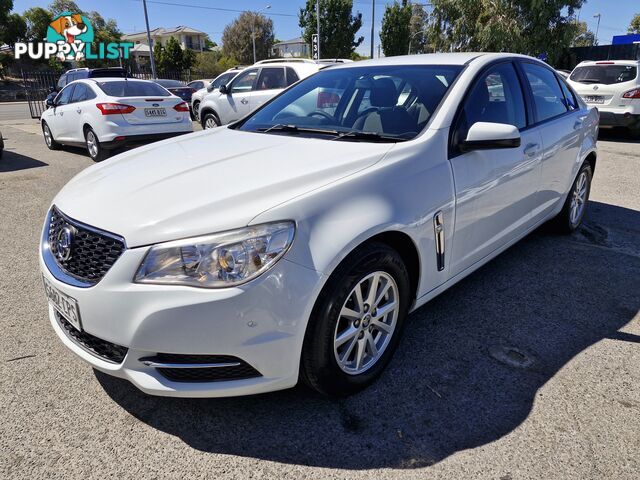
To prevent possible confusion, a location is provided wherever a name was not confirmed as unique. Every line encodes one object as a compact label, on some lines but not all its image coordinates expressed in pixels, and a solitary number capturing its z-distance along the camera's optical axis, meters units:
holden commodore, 1.95
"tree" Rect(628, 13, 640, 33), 66.34
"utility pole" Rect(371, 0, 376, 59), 34.56
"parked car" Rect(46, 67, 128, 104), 15.44
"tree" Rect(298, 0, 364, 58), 42.41
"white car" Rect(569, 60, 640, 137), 11.11
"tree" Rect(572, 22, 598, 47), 75.32
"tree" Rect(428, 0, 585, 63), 21.03
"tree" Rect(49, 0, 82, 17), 65.06
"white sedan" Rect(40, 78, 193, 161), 8.55
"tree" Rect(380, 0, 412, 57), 43.75
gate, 21.79
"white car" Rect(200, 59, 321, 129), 10.48
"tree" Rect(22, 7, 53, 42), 50.78
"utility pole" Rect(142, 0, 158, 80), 33.89
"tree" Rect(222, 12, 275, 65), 64.75
